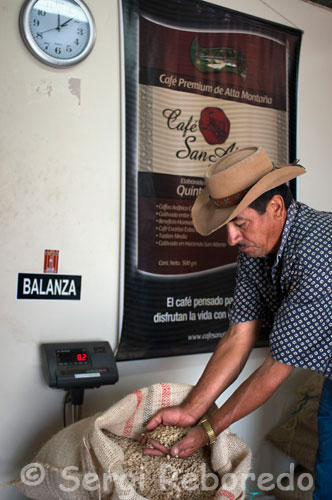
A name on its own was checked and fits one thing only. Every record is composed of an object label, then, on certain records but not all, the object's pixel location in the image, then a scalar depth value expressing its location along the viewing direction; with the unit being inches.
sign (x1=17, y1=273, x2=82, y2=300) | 91.0
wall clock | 90.4
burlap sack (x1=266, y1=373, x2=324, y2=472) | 109.8
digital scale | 85.5
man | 63.9
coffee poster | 100.8
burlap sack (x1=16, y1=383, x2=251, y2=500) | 57.5
